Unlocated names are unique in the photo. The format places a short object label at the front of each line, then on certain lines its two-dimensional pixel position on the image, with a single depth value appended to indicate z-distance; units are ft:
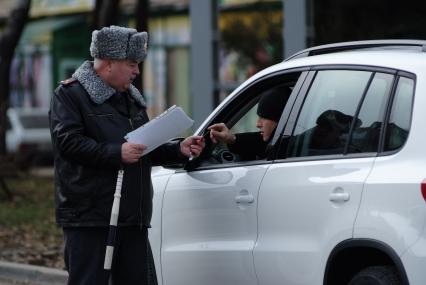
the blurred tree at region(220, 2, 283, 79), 124.98
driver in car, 41.45
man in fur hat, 36.83
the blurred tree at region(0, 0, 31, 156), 126.93
